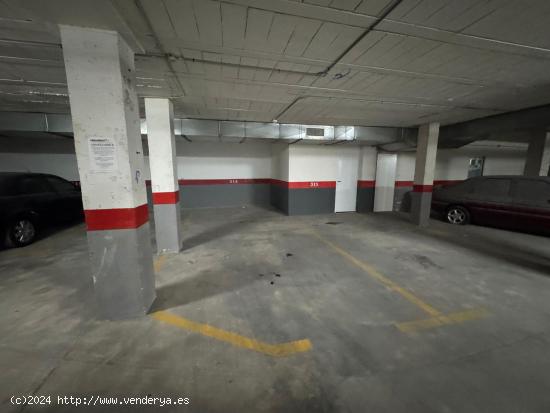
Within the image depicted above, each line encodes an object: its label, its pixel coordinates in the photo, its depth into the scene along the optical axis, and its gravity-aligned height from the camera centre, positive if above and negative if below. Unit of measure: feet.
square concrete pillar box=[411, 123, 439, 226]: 18.40 +0.26
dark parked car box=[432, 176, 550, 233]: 15.61 -1.99
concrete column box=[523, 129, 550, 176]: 19.94 +2.20
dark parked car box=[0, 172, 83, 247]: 13.08 -2.01
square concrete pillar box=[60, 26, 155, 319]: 6.08 +0.34
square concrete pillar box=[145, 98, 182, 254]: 11.84 +0.06
